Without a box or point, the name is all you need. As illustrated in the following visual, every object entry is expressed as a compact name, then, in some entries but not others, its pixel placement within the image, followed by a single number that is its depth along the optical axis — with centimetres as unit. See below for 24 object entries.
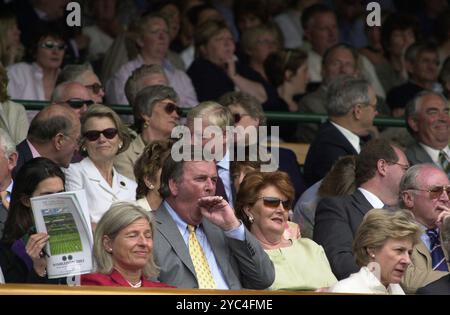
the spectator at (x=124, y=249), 904
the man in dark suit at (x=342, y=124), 1237
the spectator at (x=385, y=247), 963
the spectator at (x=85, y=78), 1231
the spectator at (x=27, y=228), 927
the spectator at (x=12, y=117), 1180
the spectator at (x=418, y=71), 1508
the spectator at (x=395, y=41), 1603
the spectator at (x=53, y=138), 1107
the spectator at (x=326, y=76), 1408
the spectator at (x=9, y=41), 1336
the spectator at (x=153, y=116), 1180
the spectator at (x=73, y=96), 1199
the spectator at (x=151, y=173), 1037
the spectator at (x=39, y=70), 1312
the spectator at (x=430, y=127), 1280
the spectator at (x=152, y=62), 1352
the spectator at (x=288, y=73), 1470
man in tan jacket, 1077
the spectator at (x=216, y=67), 1407
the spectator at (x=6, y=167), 1015
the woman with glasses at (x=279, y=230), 999
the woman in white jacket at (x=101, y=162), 1094
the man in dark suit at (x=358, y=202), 1033
